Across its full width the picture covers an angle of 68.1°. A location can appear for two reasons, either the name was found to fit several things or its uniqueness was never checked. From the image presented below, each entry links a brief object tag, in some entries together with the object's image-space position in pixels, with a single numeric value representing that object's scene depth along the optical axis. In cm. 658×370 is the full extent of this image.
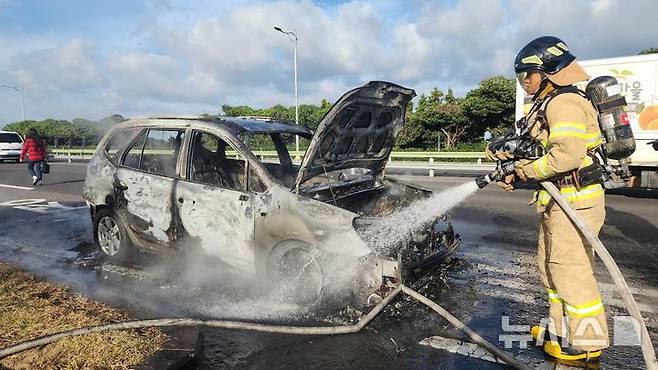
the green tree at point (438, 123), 2927
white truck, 1048
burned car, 408
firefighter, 307
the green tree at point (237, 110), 4038
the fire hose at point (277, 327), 338
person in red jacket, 1434
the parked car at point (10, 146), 2673
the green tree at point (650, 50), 2895
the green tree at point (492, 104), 2642
